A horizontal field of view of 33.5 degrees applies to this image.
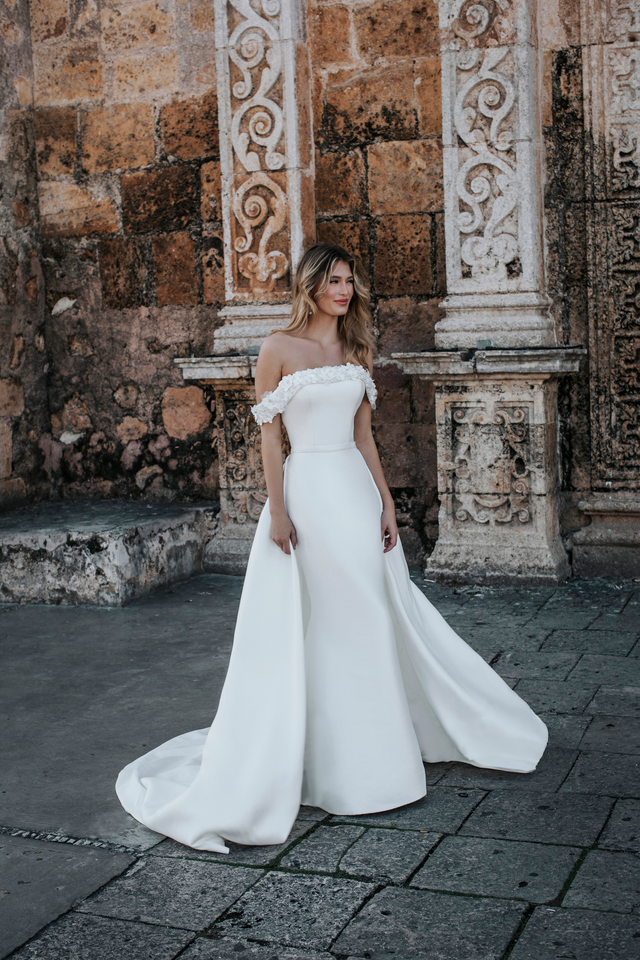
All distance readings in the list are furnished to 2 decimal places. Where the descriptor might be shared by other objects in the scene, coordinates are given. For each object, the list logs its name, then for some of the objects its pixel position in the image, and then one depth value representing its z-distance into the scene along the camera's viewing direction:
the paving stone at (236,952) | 2.29
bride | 2.97
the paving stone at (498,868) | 2.53
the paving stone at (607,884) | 2.44
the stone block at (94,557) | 5.58
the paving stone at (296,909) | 2.38
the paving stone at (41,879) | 2.47
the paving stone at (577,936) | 2.24
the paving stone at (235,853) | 2.76
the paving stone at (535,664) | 4.18
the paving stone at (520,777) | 3.14
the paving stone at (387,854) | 2.64
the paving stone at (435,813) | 2.91
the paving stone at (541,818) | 2.81
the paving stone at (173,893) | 2.48
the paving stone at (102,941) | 2.32
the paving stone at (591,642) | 4.43
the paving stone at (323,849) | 2.71
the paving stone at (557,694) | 3.80
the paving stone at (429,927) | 2.28
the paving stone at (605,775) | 3.08
